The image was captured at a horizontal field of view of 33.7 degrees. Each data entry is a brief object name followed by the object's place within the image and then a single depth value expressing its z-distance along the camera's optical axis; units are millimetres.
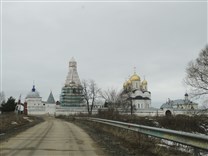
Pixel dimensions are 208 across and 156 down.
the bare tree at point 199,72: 52594
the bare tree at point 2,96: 132025
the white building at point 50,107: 111462
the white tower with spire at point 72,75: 118938
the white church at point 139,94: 123331
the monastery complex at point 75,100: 104875
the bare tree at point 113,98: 94150
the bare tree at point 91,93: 98294
